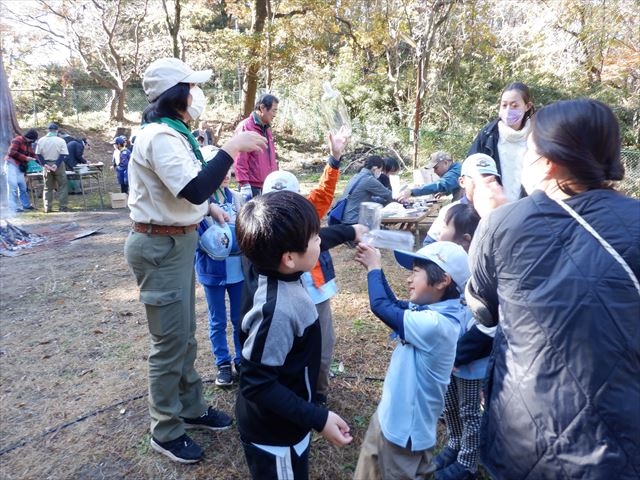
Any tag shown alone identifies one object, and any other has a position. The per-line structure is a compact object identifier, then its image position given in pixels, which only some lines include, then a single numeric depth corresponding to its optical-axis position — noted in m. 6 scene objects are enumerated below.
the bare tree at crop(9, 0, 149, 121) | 18.62
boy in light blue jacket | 1.85
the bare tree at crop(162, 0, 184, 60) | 13.29
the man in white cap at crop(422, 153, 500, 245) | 2.40
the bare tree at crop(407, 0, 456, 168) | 10.37
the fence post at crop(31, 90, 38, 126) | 20.64
